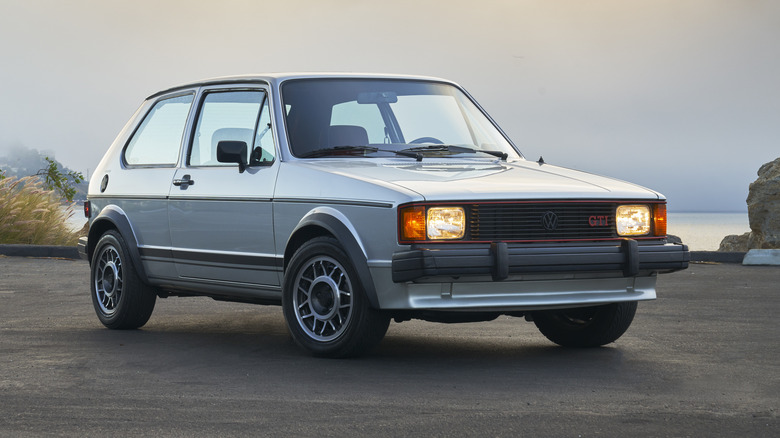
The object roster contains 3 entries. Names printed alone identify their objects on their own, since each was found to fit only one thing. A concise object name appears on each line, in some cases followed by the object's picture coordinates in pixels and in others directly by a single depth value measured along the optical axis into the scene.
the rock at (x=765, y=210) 18.69
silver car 6.64
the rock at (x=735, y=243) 20.75
